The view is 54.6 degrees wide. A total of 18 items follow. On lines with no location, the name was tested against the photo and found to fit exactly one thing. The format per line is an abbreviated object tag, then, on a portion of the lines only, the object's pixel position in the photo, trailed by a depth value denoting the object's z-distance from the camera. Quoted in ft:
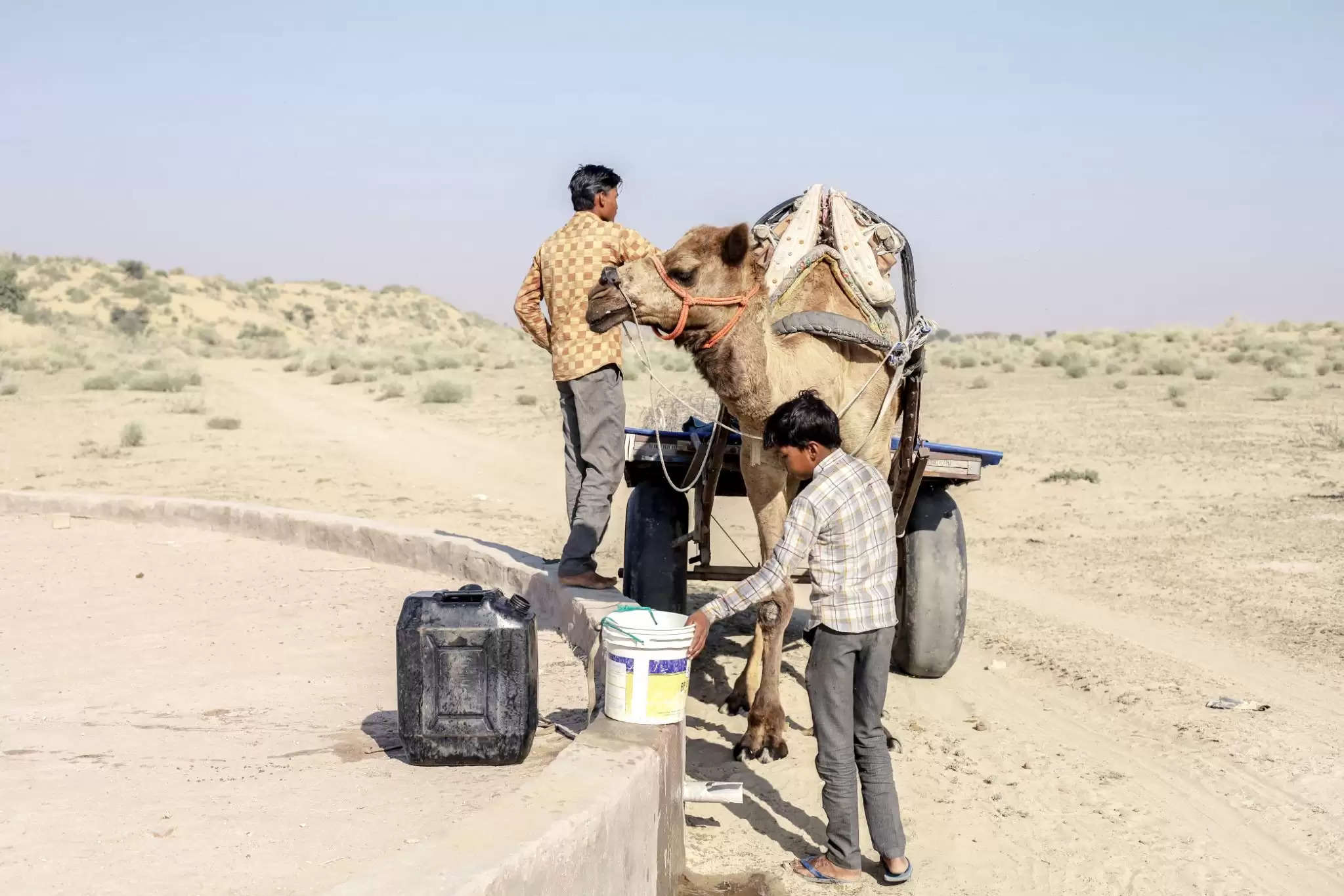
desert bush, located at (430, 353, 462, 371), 122.62
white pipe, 15.98
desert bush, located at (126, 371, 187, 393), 90.12
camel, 18.83
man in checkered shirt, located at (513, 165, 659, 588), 21.53
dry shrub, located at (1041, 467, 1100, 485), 54.49
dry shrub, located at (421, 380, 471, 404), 91.66
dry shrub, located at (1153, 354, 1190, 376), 101.19
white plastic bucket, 14.62
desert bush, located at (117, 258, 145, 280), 227.61
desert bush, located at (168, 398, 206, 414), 79.51
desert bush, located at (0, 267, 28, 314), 157.48
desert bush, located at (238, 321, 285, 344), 196.24
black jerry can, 15.83
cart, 23.53
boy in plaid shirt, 15.23
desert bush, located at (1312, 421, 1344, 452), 59.62
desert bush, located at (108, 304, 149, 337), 179.83
